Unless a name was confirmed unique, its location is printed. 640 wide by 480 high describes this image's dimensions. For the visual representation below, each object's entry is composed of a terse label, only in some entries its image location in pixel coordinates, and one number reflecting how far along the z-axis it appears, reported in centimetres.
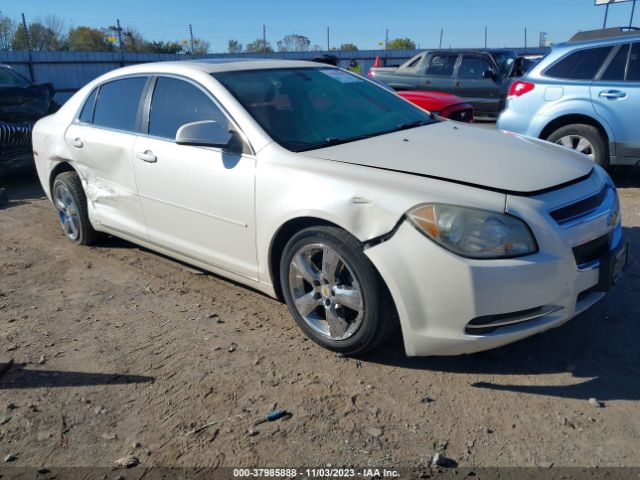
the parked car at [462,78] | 1302
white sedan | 279
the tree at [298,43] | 2843
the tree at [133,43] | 2744
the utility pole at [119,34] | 2092
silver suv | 649
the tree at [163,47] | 3074
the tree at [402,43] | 5333
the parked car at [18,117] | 771
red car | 789
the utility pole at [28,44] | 1816
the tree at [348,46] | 4131
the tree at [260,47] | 2552
